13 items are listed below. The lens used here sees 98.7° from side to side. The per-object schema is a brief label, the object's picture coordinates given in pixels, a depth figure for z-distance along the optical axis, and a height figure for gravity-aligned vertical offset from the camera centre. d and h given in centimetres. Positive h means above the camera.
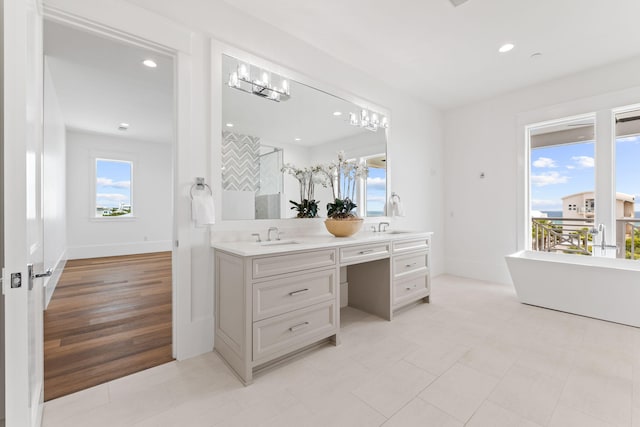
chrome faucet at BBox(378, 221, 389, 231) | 339 -17
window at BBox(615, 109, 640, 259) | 325 +38
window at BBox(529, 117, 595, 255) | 356 +38
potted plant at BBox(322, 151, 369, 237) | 267 +21
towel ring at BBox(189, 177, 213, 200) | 207 +20
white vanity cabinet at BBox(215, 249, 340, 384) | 175 -65
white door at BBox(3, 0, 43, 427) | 88 +0
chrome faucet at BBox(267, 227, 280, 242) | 241 -19
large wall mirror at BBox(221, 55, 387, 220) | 231 +71
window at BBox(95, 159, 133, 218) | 611 +54
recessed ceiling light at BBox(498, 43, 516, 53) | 288 +176
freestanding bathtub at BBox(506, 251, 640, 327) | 257 -75
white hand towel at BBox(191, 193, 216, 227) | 198 +1
